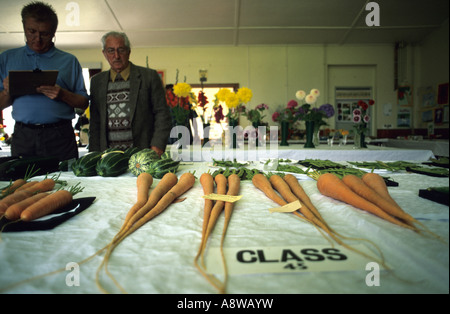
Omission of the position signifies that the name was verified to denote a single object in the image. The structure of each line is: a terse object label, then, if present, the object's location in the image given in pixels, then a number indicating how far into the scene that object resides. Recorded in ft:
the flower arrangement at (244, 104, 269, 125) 9.75
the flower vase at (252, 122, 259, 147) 9.65
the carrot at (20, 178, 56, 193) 2.60
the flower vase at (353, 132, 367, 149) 9.14
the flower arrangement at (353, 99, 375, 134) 8.88
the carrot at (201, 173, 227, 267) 1.80
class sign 1.36
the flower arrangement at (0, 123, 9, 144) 12.62
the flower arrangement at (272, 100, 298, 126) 9.98
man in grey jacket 6.19
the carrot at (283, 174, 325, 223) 2.15
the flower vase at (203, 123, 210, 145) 9.35
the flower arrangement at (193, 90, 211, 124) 8.82
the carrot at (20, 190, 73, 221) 1.98
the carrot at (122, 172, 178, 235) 2.04
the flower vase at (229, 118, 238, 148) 9.07
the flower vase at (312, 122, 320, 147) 10.03
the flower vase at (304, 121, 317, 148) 9.43
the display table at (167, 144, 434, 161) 7.97
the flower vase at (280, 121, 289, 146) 10.16
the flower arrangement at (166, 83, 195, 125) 8.00
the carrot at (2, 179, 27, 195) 2.49
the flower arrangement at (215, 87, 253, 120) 8.46
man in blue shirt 5.32
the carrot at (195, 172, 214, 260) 1.81
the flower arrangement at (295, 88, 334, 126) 9.43
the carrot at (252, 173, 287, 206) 2.58
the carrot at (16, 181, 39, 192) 2.60
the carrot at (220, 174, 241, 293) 1.42
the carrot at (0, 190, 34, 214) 2.07
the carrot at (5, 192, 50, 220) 1.97
